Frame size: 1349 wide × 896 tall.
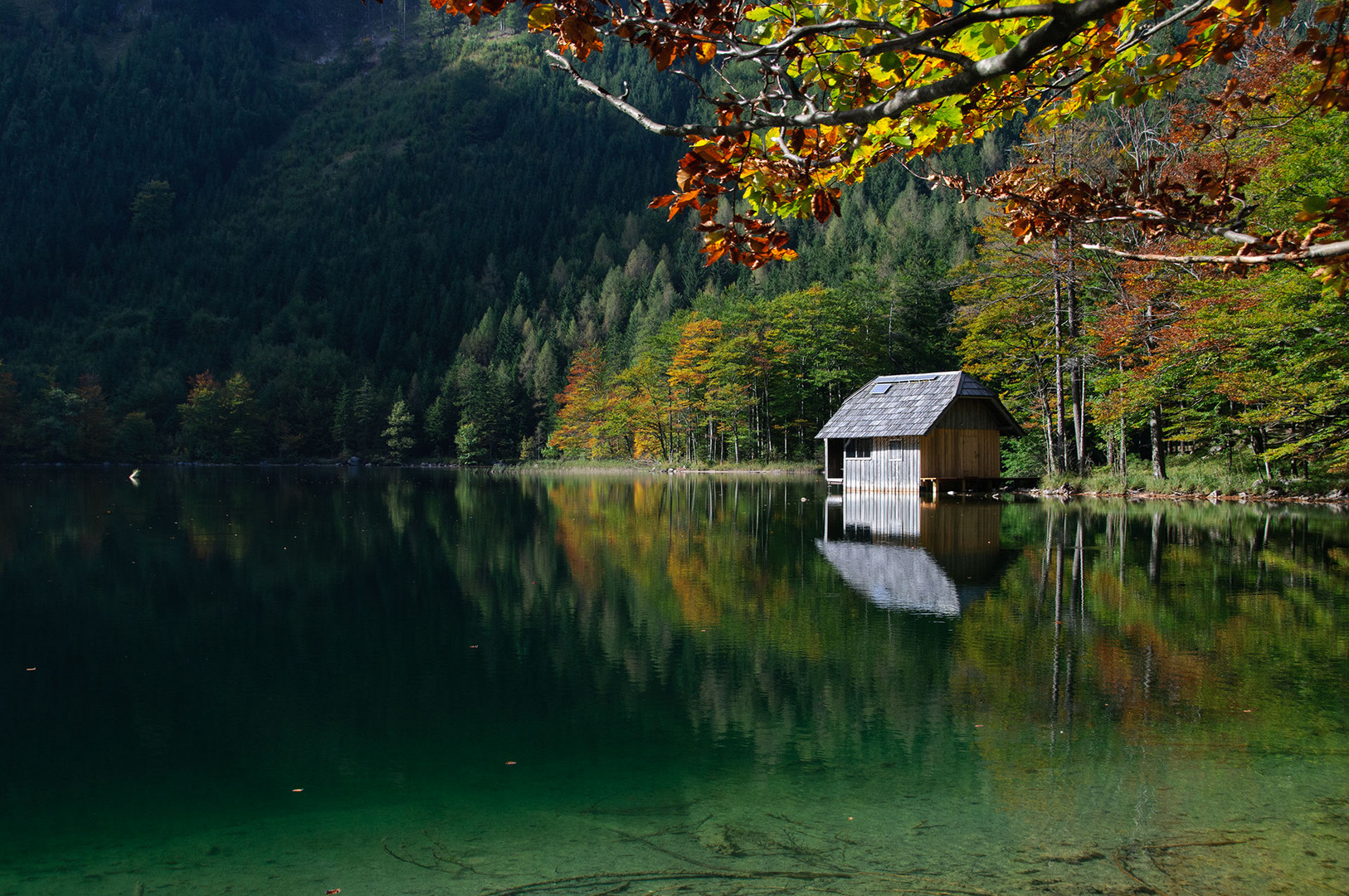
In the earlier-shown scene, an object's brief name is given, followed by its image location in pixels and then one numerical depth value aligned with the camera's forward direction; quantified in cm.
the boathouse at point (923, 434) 3030
